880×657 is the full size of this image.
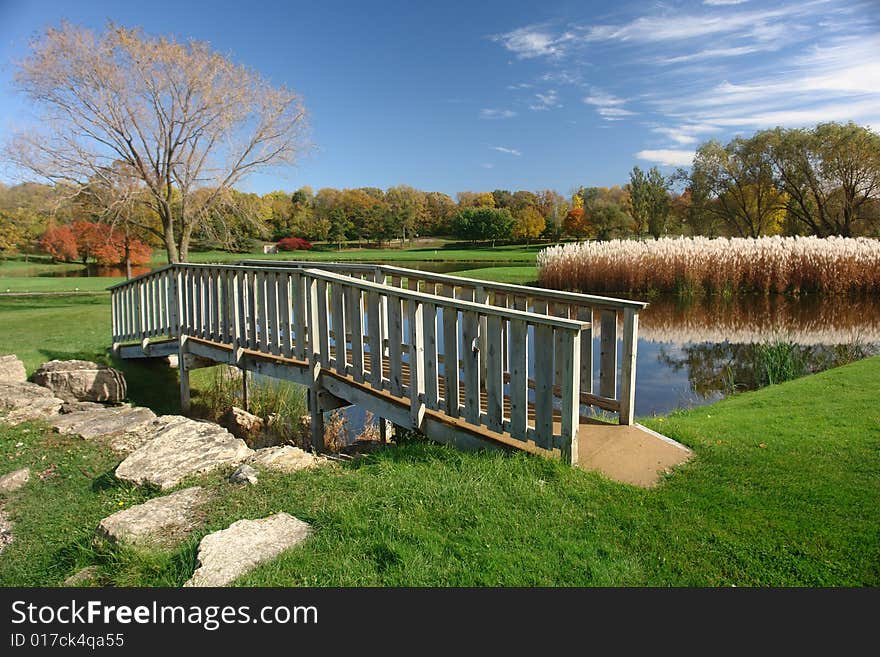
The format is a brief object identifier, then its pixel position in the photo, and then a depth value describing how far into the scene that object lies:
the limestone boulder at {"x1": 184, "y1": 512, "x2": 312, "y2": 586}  3.04
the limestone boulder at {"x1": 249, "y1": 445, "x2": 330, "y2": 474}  4.83
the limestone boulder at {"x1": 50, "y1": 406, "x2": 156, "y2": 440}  6.40
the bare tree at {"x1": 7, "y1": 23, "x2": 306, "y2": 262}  18.61
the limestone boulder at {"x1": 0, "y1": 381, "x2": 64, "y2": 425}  7.06
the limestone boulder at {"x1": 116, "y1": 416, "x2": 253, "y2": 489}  4.73
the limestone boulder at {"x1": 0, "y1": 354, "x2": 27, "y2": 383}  8.55
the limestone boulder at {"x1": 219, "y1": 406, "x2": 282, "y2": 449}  8.64
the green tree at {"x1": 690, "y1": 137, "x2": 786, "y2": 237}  40.50
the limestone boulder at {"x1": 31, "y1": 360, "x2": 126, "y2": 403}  8.75
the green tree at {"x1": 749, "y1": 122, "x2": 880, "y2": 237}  35.03
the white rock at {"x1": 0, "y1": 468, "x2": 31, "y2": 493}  5.16
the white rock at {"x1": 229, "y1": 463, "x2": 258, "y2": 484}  4.46
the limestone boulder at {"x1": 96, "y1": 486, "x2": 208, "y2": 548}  3.57
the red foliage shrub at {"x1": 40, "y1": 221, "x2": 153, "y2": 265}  28.15
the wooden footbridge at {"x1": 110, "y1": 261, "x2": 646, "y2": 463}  4.51
